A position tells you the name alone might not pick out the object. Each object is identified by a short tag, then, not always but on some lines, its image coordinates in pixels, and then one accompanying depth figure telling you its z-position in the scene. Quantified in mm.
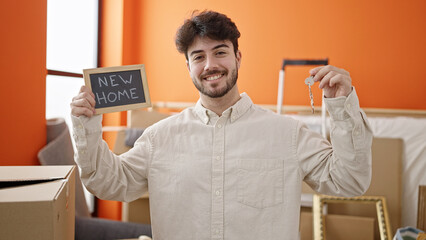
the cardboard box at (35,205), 769
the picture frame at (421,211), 2221
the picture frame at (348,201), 2229
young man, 1140
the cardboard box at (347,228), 2252
